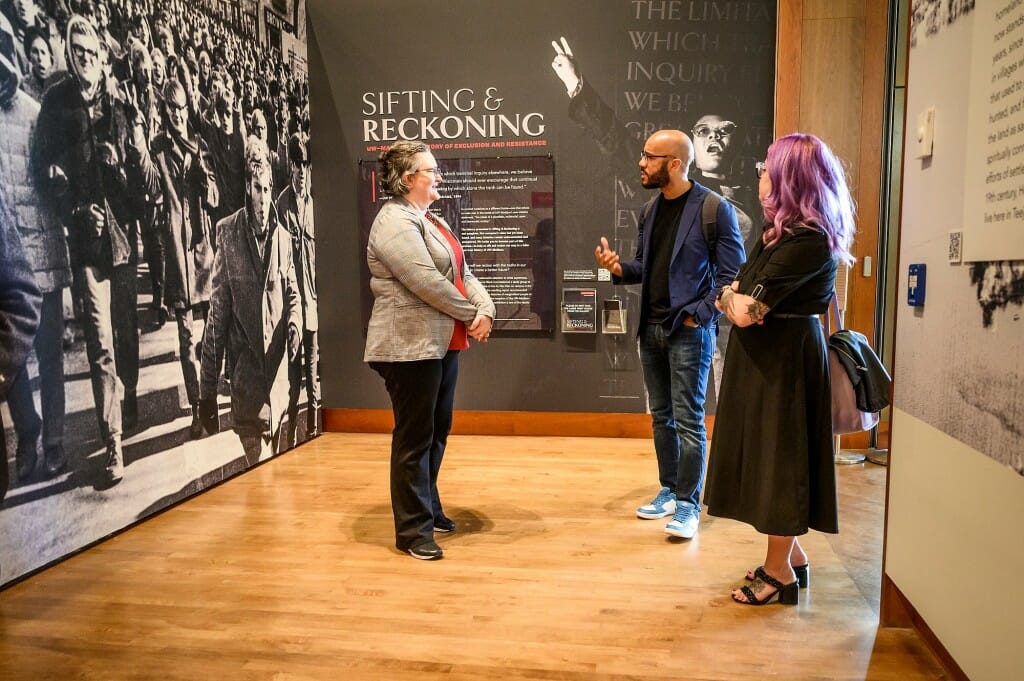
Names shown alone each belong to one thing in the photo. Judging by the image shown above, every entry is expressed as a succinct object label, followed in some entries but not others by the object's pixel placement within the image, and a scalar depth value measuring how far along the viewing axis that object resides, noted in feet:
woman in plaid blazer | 9.68
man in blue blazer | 10.58
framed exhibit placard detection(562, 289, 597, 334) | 17.12
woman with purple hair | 7.65
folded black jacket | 7.86
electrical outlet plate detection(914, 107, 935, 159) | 7.13
